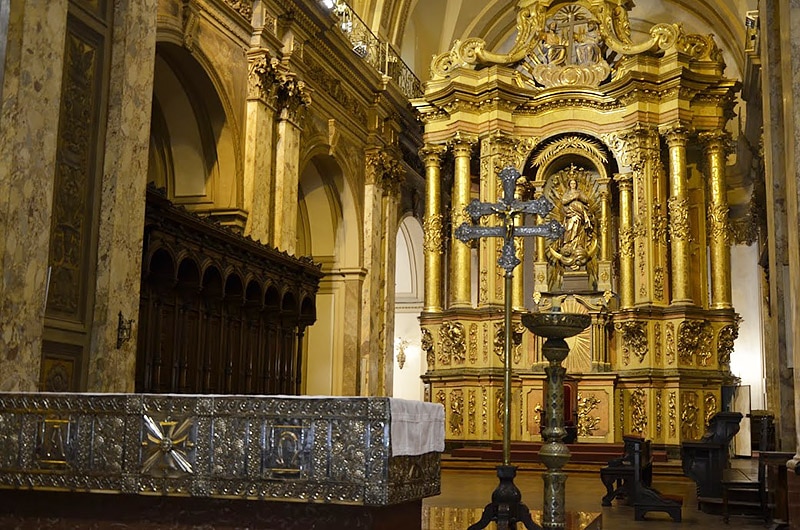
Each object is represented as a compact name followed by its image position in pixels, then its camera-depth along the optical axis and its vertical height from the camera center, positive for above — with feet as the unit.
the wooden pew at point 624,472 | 32.27 -2.36
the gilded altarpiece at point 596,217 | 52.42 +10.35
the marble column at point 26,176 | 20.44 +4.62
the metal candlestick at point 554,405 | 21.11 -0.10
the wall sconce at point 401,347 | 79.25 +4.13
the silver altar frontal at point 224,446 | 15.61 -0.84
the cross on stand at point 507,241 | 23.48 +4.55
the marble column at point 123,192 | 23.20 +4.94
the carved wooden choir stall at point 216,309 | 30.81 +3.20
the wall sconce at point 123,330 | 23.67 +1.55
